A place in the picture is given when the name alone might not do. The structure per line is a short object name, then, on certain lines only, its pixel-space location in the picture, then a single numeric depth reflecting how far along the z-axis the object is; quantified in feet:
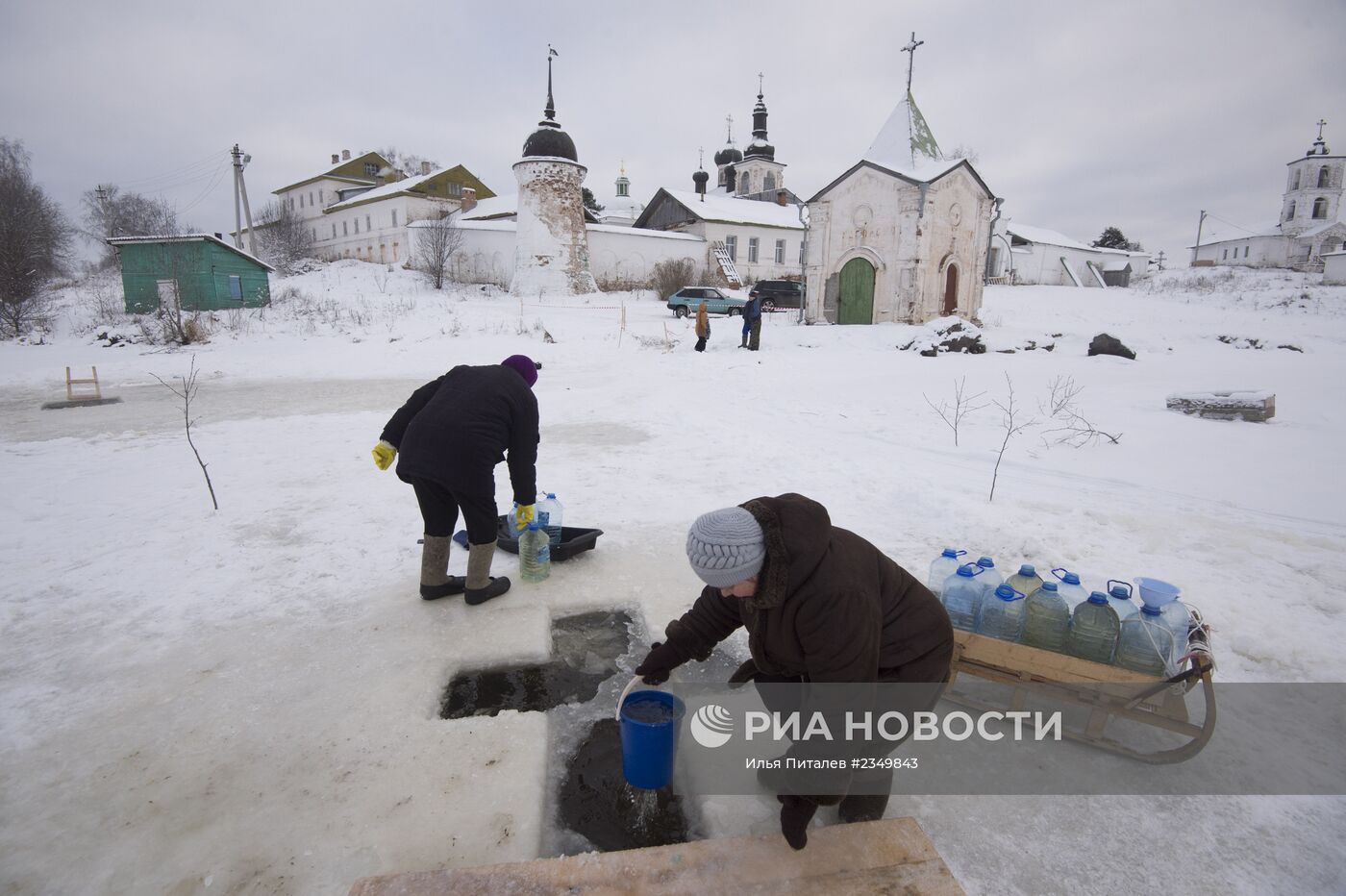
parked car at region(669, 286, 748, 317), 82.94
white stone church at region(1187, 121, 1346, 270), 149.89
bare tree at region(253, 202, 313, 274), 132.16
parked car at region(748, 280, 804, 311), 88.99
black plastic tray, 14.75
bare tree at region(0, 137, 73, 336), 61.00
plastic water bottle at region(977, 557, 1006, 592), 10.13
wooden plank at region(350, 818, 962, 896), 6.52
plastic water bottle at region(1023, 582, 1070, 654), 9.36
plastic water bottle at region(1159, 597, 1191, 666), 8.69
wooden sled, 8.30
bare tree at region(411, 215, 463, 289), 98.87
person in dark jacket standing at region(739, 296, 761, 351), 49.83
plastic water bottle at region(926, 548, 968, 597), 11.08
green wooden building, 71.26
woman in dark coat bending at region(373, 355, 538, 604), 11.65
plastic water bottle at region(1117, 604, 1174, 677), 8.66
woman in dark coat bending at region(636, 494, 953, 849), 6.52
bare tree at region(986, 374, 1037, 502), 26.16
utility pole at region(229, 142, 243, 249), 101.39
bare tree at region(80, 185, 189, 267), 142.00
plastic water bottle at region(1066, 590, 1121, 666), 9.09
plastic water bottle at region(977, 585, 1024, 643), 9.66
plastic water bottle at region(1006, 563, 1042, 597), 10.31
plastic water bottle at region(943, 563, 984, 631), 10.04
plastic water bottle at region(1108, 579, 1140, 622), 9.12
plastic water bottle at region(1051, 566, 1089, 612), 9.87
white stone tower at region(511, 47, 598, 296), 87.66
